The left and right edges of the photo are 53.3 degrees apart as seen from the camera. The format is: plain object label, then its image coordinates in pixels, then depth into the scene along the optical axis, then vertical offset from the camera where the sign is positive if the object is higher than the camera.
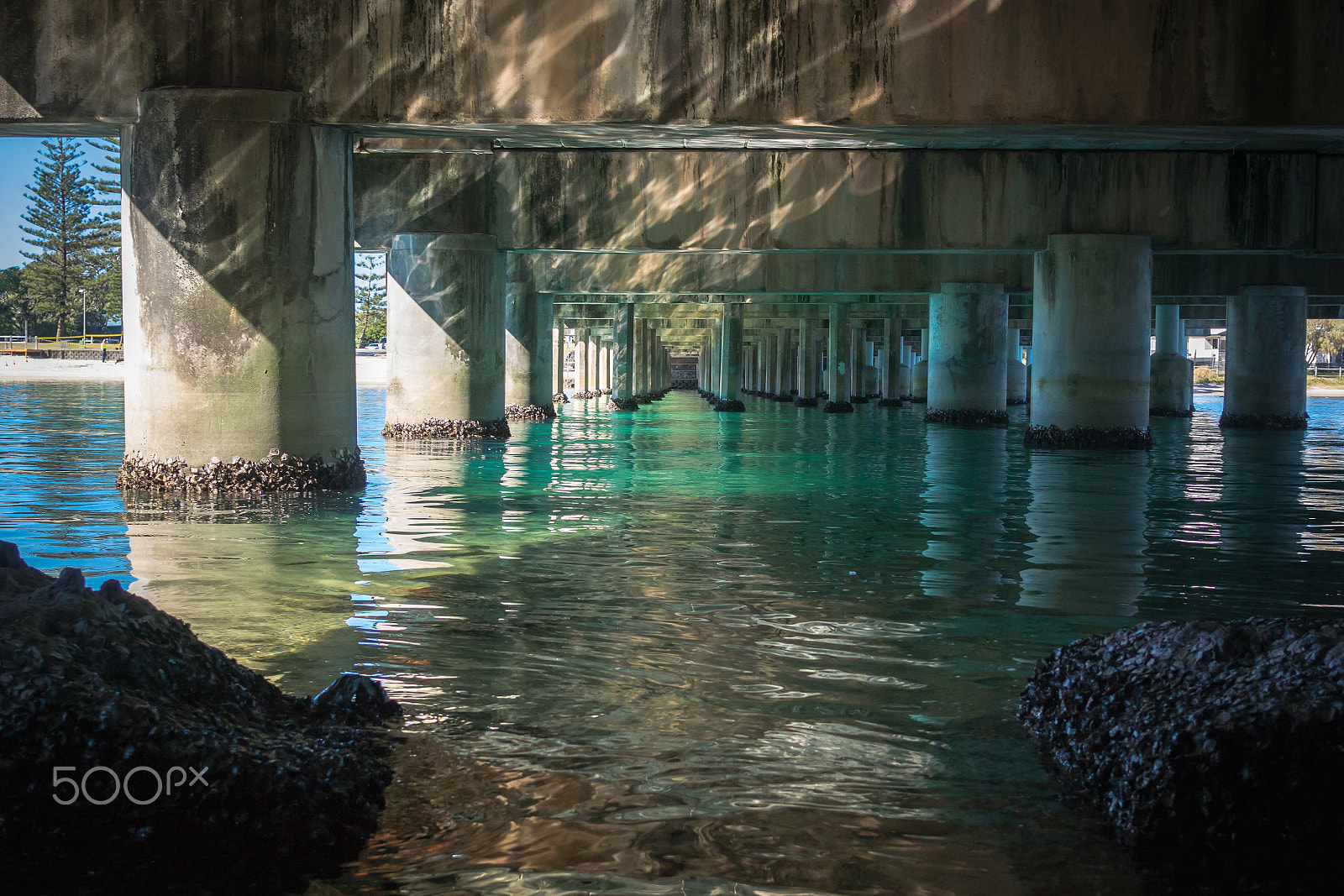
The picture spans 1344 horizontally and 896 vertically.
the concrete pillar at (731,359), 53.39 +0.62
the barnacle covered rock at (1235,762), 4.34 -1.30
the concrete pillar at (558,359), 66.26 +0.73
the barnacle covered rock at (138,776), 4.11 -1.31
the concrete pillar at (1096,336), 24.66 +0.72
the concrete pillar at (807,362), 63.97 +0.58
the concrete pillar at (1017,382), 63.25 -0.36
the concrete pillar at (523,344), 40.34 +0.88
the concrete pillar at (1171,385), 48.62 -0.36
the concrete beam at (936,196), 24.00 +3.22
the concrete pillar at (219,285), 14.48 +0.95
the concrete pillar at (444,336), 26.06 +0.74
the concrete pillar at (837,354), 54.75 +0.84
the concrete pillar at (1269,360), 37.31 +0.42
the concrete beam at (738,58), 14.52 +3.44
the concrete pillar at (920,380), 64.56 -0.30
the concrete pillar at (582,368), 79.25 +0.34
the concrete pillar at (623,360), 53.53 +0.54
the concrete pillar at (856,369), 65.23 +0.27
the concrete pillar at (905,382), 74.66 -0.48
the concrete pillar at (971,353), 37.81 +0.62
